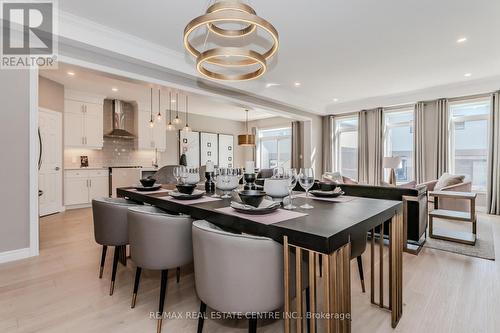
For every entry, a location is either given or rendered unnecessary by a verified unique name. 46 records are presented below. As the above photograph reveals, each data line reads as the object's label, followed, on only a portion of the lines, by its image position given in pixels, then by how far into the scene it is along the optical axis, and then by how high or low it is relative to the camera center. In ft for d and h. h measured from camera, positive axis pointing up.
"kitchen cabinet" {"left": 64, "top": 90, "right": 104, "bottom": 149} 17.63 +3.41
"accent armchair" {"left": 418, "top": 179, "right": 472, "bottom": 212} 13.84 -2.13
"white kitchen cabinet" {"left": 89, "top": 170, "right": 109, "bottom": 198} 19.12 -1.59
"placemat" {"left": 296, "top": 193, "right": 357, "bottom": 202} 5.98 -0.87
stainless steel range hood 20.31 +3.58
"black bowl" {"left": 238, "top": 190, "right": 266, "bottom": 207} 4.66 -0.65
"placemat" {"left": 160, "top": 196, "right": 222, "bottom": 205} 5.77 -0.91
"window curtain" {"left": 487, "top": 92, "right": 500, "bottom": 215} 15.74 +0.73
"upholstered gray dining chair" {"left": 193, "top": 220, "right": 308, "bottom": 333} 3.70 -1.70
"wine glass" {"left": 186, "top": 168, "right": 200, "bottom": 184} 7.13 -0.34
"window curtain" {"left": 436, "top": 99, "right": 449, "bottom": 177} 17.57 +2.19
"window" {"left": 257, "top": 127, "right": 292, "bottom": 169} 28.78 +2.34
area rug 9.34 -3.39
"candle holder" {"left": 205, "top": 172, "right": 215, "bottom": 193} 7.77 -0.63
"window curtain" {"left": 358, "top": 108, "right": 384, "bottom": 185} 20.70 +1.67
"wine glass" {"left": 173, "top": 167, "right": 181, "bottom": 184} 7.13 -0.27
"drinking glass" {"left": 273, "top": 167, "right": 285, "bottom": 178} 5.74 -0.18
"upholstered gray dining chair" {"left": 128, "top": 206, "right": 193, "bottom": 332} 5.15 -1.68
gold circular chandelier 5.60 +3.40
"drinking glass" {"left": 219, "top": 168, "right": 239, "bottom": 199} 6.63 -0.48
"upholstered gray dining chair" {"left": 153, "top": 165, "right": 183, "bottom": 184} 15.64 -0.77
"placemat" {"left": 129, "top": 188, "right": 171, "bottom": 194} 7.79 -0.90
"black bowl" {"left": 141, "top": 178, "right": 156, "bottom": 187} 8.32 -0.62
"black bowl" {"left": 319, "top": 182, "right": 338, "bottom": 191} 6.58 -0.60
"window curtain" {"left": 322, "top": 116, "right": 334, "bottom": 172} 23.89 +2.23
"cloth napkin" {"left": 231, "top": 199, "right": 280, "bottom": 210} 4.69 -0.83
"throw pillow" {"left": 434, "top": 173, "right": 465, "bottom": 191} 14.44 -0.93
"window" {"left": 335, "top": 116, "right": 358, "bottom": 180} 23.35 +1.94
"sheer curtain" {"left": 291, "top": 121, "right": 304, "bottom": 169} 25.68 +2.40
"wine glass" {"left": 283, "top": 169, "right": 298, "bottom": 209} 5.21 -0.31
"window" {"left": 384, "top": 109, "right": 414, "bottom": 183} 20.10 +2.29
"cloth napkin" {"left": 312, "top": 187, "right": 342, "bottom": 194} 6.32 -0.69
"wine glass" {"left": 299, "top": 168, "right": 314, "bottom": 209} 5.60 -0.30
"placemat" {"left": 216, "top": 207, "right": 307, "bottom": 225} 4.04 -0.93
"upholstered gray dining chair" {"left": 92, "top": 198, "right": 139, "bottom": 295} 6.63 -1.71
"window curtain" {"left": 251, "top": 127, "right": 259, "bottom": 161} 31.30 +1.69
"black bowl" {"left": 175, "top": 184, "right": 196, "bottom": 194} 6.62 -0.66
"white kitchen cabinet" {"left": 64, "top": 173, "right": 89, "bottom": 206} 17.67 -2.00
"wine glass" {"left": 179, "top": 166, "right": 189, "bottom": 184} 7.00 -0.28
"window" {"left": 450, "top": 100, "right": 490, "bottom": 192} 17.07 +1.90
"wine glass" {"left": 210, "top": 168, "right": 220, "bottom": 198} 7.48 -0.40
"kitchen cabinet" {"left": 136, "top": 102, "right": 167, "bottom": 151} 21.35 +3.08
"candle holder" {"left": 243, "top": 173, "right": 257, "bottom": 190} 7.65 -0.47
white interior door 15.34 +0.06
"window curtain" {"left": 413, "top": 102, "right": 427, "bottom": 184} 18.52 +1.70
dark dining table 3.40 -1.12
